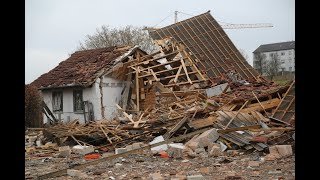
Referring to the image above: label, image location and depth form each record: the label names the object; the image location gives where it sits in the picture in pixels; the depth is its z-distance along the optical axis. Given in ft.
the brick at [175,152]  29.40
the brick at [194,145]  31.40
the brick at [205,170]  24.07
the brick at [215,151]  29.58
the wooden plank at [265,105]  40.02
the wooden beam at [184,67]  58.23
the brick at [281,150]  26.68
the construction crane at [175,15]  169.58
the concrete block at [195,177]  20.68
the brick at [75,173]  23.89
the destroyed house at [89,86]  60.03
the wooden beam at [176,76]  57.54
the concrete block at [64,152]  33.27
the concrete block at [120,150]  31.09
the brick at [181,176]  22.61
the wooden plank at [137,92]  59.44
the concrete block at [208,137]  32.12
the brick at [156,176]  22.54
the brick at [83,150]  33.78
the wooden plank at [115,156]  23.85
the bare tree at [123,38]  121.80
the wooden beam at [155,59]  61.36
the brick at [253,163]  25.29
